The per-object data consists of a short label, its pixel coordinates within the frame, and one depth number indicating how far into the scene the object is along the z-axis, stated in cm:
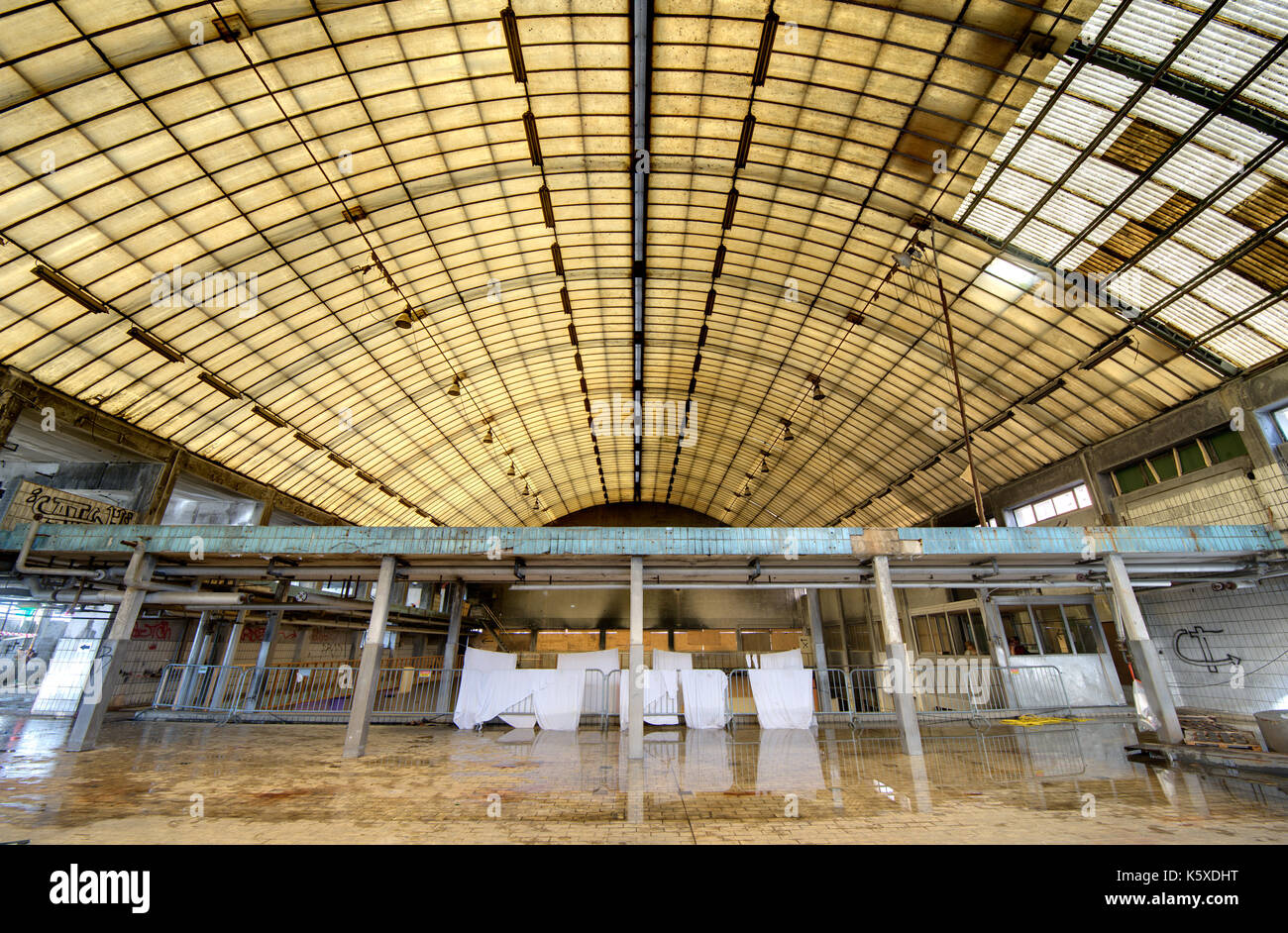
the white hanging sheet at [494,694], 1838
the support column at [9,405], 1745
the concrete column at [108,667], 1370
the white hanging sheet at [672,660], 2203
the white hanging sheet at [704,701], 1833
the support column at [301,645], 3359
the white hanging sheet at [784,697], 1792
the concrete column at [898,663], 1311
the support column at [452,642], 1984
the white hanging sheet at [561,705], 1767
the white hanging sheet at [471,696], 1872
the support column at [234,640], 2452
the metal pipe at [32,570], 1566
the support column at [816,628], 2672
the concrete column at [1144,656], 1325
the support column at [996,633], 2362
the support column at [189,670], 2080
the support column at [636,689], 1306
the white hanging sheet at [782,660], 2291
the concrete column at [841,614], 4116
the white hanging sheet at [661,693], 1880
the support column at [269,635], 2509
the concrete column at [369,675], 1307
